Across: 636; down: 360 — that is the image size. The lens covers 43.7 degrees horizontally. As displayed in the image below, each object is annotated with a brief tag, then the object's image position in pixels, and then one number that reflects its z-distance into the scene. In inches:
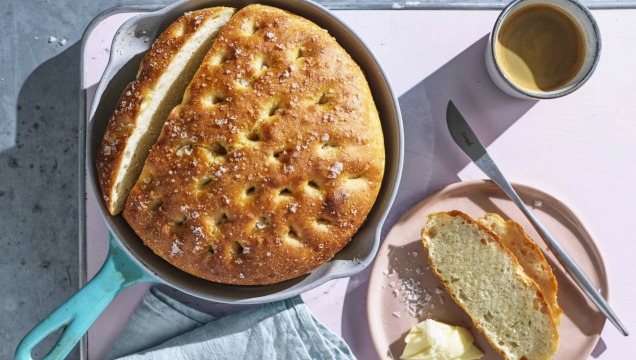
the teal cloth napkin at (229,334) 25.7
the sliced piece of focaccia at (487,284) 25.2
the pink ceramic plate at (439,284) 25.7
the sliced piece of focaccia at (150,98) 21.4
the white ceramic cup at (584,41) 24.2
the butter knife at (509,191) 25.1
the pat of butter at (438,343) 24.9
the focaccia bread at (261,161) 20.9
